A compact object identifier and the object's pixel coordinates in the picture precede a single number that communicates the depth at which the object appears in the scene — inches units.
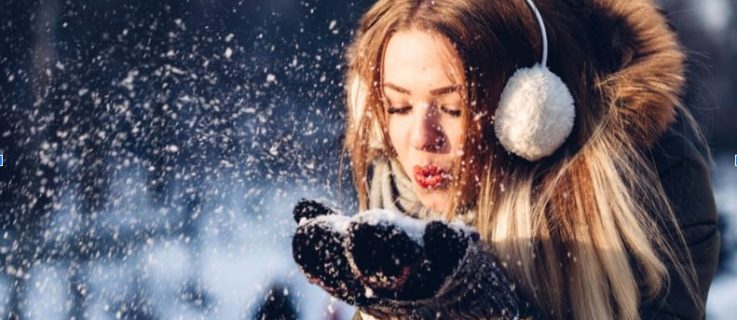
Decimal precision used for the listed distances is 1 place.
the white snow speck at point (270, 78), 189.7
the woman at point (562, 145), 89.0
